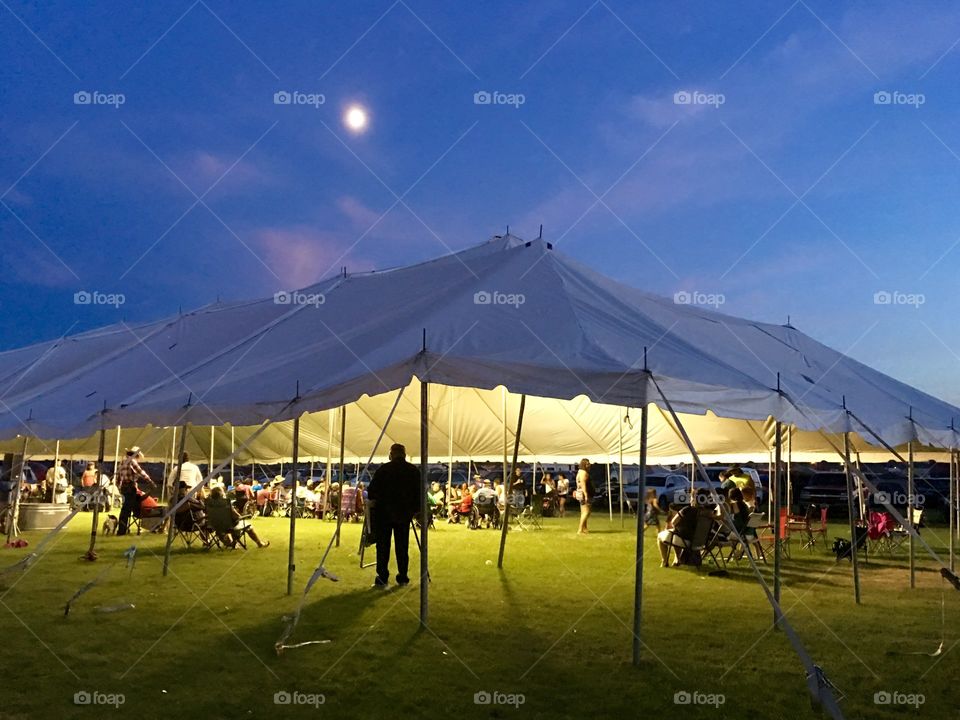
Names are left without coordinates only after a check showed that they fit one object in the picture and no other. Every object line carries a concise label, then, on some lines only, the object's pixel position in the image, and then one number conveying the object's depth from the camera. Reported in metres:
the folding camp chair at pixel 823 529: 13.48
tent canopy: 6.29
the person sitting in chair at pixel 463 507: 17.00
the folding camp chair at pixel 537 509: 17.90
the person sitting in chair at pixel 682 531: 10.23
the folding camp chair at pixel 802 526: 12.91
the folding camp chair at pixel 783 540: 12.35
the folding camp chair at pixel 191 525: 11.68
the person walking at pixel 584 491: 14.95
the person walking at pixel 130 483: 12.59
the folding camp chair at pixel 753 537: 10.69
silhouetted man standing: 7.88
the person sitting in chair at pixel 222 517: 11.28
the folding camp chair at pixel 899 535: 12.16
